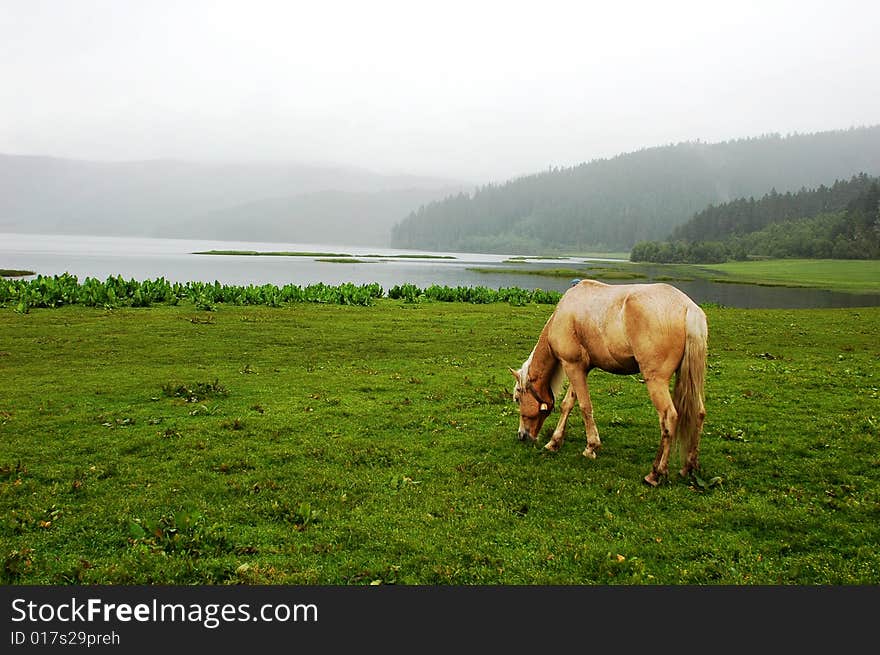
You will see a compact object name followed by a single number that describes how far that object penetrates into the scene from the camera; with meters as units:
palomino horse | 8.08
